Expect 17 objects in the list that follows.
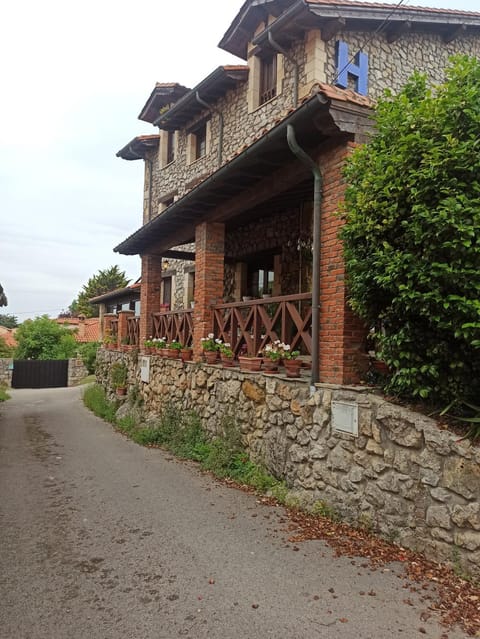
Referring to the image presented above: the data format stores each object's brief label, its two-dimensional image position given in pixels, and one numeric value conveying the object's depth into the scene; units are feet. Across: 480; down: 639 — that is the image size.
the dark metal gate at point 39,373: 82.74
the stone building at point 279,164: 15.39
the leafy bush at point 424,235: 10.38
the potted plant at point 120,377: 38.24
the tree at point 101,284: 130.00
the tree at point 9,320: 226.42
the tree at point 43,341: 89.51
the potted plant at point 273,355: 18.19
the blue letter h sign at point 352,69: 30.98
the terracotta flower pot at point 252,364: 19.71
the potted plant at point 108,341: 45.10
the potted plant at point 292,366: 17.44
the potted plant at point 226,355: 22.45
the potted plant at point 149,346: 32.30
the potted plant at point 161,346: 29.79
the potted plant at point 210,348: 23.62
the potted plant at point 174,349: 27.73
